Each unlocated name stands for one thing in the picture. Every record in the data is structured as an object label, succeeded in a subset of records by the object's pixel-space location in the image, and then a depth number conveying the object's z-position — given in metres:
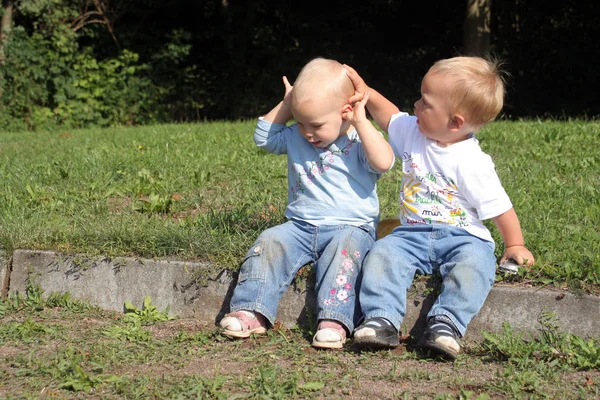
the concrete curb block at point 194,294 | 3.23
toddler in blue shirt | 3.39
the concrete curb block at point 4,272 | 3.98
